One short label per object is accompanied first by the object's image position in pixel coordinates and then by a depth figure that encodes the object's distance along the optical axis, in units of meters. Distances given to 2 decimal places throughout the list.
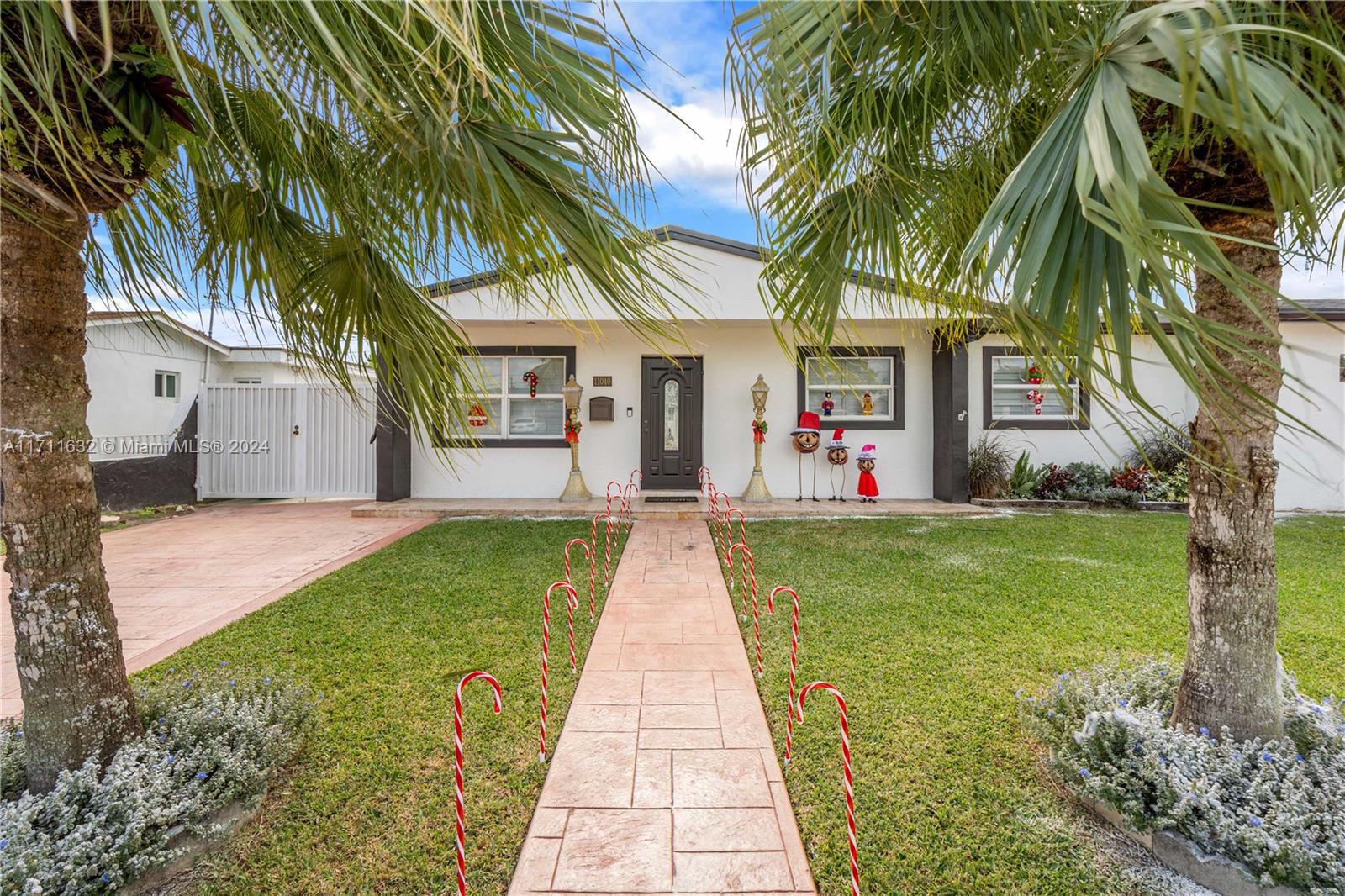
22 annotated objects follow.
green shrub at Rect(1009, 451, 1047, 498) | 10.43
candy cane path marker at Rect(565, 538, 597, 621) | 4.80
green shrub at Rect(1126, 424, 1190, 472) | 9.90
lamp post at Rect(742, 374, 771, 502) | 10.47
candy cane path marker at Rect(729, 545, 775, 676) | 4.07
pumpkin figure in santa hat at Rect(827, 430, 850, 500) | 10.51
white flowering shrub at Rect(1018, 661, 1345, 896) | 2.06
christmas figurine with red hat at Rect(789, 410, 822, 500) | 10.41
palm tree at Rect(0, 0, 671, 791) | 1.69
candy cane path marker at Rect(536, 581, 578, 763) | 2.90
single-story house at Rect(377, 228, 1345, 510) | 10.80
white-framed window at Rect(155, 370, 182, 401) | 12.74
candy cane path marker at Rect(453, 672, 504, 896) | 1.90
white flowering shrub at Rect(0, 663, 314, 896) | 1.96
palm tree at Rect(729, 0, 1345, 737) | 1.11
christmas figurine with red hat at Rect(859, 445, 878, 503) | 10.43
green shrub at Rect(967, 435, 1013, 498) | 10.43
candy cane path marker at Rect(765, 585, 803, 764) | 2.90
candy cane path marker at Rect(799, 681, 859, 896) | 1.84
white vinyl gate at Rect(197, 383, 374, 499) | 11.30
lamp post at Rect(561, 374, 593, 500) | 10.39
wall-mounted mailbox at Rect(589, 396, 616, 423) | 10.72
